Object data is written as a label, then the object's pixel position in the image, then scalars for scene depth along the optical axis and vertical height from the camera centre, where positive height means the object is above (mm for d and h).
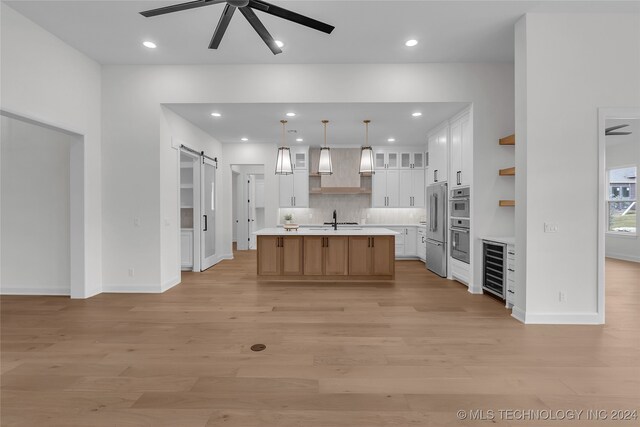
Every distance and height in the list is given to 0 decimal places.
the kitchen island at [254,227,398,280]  5348 -798
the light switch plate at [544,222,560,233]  3408 -204
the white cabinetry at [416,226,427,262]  7301 -792
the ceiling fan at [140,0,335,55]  2612 +1714
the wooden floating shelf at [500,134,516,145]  4297 +979
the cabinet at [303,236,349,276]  5359 -799
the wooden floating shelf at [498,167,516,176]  4332 +536
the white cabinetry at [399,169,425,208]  8031 +561
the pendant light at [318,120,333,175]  5406 +837
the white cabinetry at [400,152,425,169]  8016 +1283
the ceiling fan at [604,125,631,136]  6141 +1554
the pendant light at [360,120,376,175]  5297 +849
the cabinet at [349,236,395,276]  5344 -799
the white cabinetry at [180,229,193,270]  6387 -786
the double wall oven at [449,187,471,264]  4855 -246
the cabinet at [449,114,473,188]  4775 +931
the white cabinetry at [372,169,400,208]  8062 +564
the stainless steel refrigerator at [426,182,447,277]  5648 -366
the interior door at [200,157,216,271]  6427 -62
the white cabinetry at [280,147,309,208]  8039 +696
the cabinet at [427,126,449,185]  5639 +1043
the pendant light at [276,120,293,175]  5262 +813
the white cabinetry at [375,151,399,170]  8047 +1291
